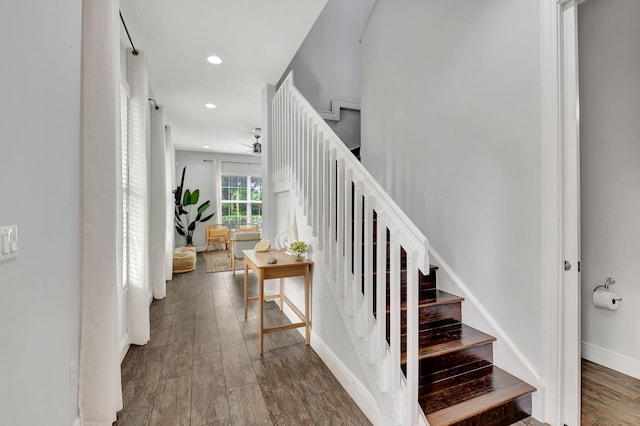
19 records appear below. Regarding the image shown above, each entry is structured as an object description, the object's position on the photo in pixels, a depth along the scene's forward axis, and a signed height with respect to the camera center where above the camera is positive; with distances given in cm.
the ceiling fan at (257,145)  559 +134
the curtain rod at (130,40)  220 +143
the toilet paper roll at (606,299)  200 -60
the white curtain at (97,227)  147 -7
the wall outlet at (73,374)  136 -77
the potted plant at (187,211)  709 +7
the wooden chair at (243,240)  570 -53
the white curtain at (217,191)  798 +63
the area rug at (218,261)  558 -102
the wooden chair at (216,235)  745 -55
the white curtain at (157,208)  363 +7
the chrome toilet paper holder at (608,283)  206 -50
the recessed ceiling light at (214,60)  288 +156
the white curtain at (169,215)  472 -2
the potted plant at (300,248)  246 -30
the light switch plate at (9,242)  88 -9
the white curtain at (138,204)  247 +9
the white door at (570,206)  154 +4
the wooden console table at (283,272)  236 -49
